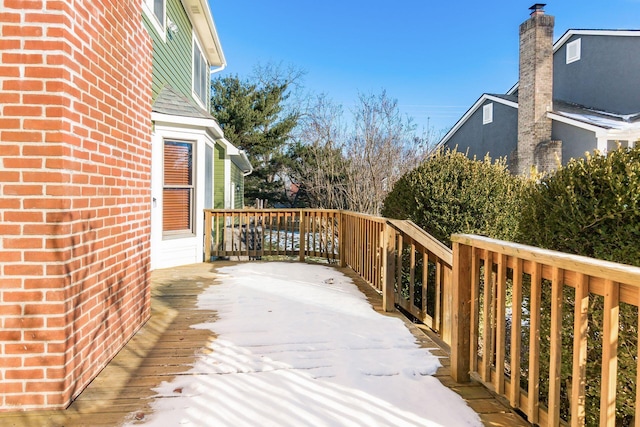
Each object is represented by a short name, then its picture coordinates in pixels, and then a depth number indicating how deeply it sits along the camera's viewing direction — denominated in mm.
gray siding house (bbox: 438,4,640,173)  11453
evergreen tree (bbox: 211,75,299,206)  19047
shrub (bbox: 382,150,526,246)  4945
